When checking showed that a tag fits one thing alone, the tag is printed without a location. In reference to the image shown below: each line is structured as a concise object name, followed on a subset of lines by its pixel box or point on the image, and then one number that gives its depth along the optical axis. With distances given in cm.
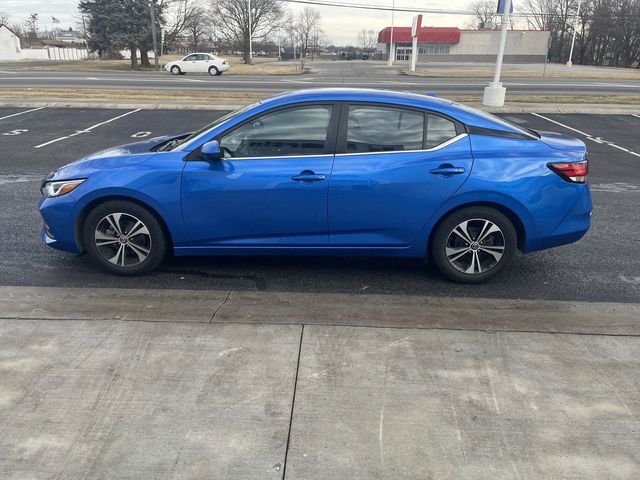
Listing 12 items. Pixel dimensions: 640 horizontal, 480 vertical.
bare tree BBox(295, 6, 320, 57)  10984
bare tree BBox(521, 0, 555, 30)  8238
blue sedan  420
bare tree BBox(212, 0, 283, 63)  6341
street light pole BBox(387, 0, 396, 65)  6098
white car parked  3847
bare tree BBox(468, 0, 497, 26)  9553
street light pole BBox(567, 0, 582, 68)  6480
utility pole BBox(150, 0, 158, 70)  4331
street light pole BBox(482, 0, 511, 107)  1630
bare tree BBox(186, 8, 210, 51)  5775
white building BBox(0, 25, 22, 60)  6975
